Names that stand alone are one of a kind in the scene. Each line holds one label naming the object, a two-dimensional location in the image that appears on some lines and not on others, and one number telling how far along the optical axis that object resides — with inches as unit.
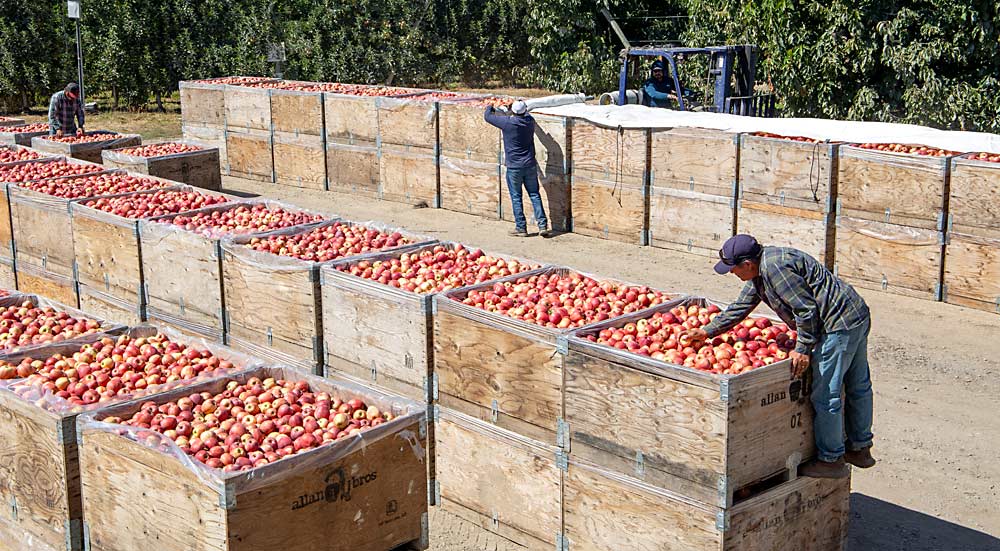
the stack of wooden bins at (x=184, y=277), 386.9
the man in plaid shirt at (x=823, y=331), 271.4
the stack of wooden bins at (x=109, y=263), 425.1
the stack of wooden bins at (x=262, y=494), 222.1
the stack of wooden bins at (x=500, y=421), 295.7
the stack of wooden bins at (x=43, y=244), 463.8
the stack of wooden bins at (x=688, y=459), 258.5
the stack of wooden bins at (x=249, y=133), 825.5
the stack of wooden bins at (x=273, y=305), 353.1
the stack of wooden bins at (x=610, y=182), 619.2
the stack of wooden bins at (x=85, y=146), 713.0
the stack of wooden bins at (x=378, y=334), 322.7
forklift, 820.0
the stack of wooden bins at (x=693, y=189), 584.4
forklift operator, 819.4
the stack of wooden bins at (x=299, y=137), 792.3
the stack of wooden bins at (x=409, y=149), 719.6
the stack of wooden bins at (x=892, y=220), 510.3
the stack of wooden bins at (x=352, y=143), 758.5
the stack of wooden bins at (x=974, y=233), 494.6
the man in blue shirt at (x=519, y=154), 645.9
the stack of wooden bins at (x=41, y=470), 252.5
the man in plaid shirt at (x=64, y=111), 754.2
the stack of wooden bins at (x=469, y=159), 690.8
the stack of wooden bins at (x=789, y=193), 545.0
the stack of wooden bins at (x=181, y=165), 684.2
